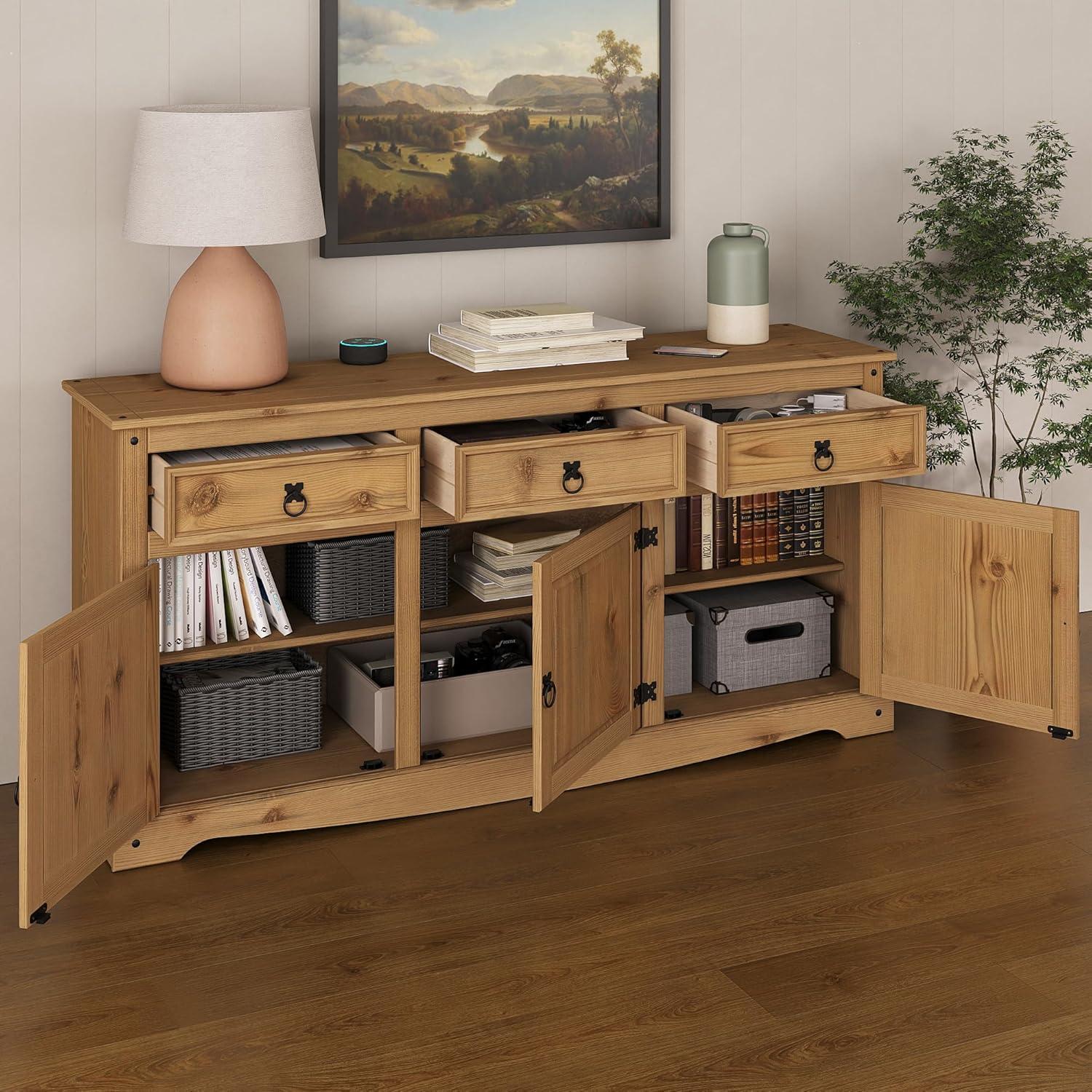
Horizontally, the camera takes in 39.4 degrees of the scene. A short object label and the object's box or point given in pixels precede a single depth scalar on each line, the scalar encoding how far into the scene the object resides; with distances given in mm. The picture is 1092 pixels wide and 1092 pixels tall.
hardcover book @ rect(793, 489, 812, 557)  3336
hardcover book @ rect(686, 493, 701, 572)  3258
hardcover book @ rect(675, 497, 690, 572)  3256
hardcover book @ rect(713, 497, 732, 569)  3281
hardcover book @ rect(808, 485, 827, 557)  3361
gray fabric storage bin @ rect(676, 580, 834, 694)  3299
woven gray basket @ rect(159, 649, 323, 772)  2854
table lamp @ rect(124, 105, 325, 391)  2590
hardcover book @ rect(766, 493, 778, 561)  3309
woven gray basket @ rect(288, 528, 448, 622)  2910
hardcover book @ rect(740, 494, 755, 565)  3287
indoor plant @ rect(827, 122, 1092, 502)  3396
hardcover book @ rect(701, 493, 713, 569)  3250
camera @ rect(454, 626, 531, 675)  3145
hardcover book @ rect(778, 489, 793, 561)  3324
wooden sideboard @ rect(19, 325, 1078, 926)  2545
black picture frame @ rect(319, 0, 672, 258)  3002
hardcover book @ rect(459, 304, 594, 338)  2893
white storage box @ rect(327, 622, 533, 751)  2980
